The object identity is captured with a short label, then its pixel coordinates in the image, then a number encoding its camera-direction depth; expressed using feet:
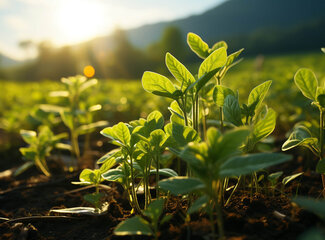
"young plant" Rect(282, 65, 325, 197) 1.01
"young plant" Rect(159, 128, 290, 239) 0.75
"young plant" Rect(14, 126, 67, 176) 1.72
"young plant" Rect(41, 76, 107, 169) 1.90
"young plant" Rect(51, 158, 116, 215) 1.13
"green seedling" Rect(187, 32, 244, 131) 1.14
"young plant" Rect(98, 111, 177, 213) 1.00
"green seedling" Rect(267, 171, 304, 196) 1.17
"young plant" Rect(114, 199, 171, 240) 0.84
